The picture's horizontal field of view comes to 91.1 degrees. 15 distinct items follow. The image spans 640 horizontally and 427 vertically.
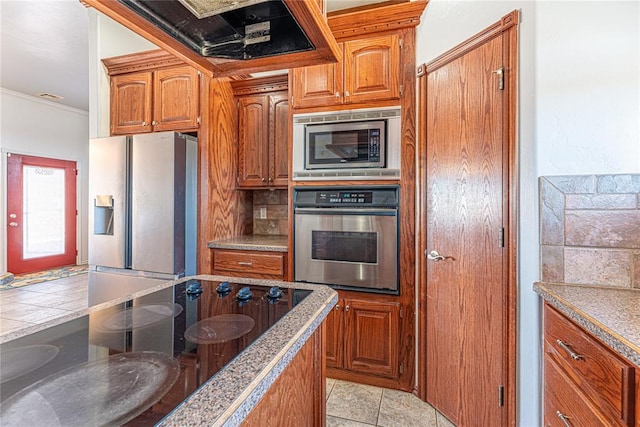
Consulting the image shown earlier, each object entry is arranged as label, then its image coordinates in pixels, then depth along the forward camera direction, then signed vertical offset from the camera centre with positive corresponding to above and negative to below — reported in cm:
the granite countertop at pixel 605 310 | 83 -31
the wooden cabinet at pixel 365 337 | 208 -84
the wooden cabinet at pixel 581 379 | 83 -51
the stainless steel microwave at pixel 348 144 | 210 +48
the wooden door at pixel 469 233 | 149 -10
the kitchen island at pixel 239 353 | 52 -31
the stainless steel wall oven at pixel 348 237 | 209 -16
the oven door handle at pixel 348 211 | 209 +2
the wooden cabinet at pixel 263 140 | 267 +64
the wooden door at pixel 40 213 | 484 +0
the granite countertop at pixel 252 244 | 233 -24
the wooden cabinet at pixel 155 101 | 256 +96
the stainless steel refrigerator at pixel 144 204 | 243 +7
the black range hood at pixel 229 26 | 85 +56
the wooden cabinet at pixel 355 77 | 210 +96
